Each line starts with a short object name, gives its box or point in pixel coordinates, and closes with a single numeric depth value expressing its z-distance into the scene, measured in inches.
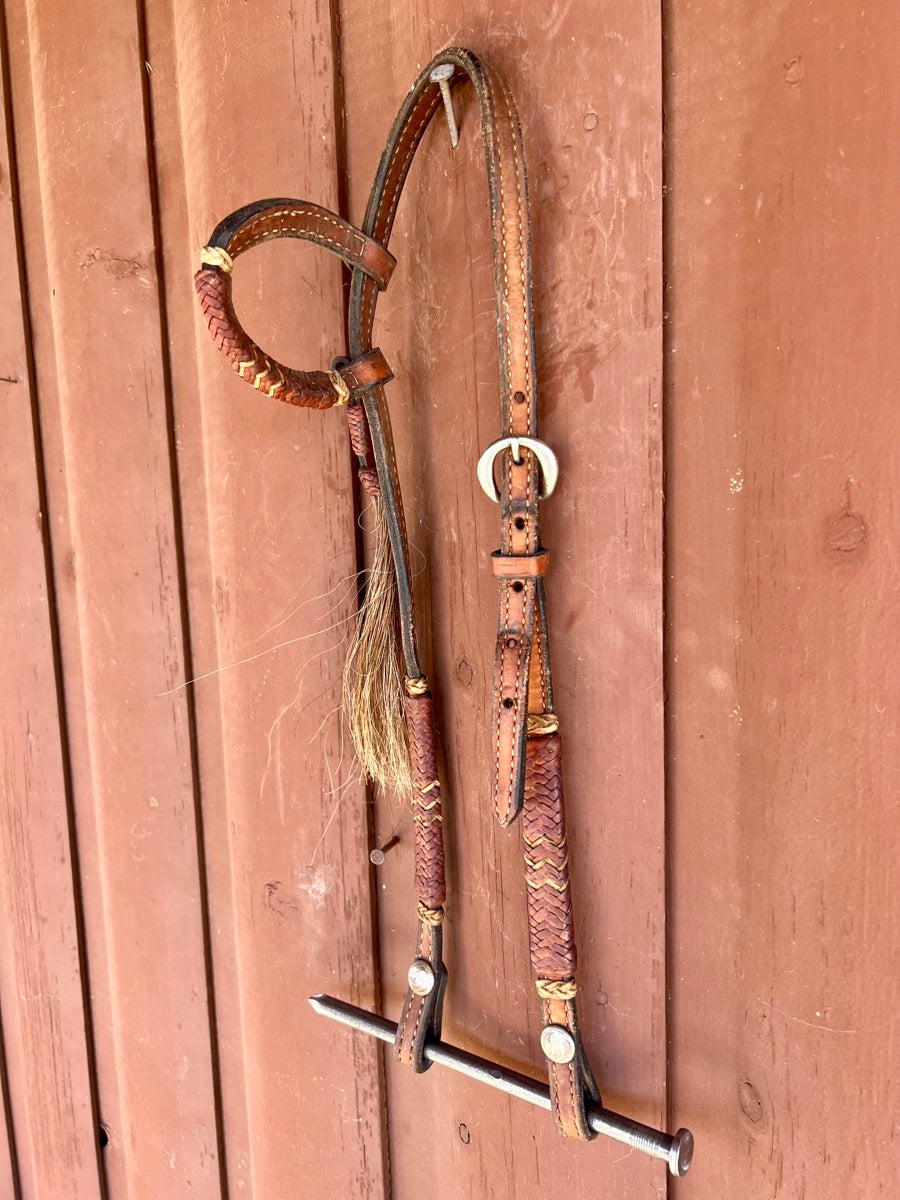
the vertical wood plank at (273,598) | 29.3
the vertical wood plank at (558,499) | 23.7
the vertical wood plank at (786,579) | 20.7
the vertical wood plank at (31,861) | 39.4
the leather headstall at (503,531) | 23.0
